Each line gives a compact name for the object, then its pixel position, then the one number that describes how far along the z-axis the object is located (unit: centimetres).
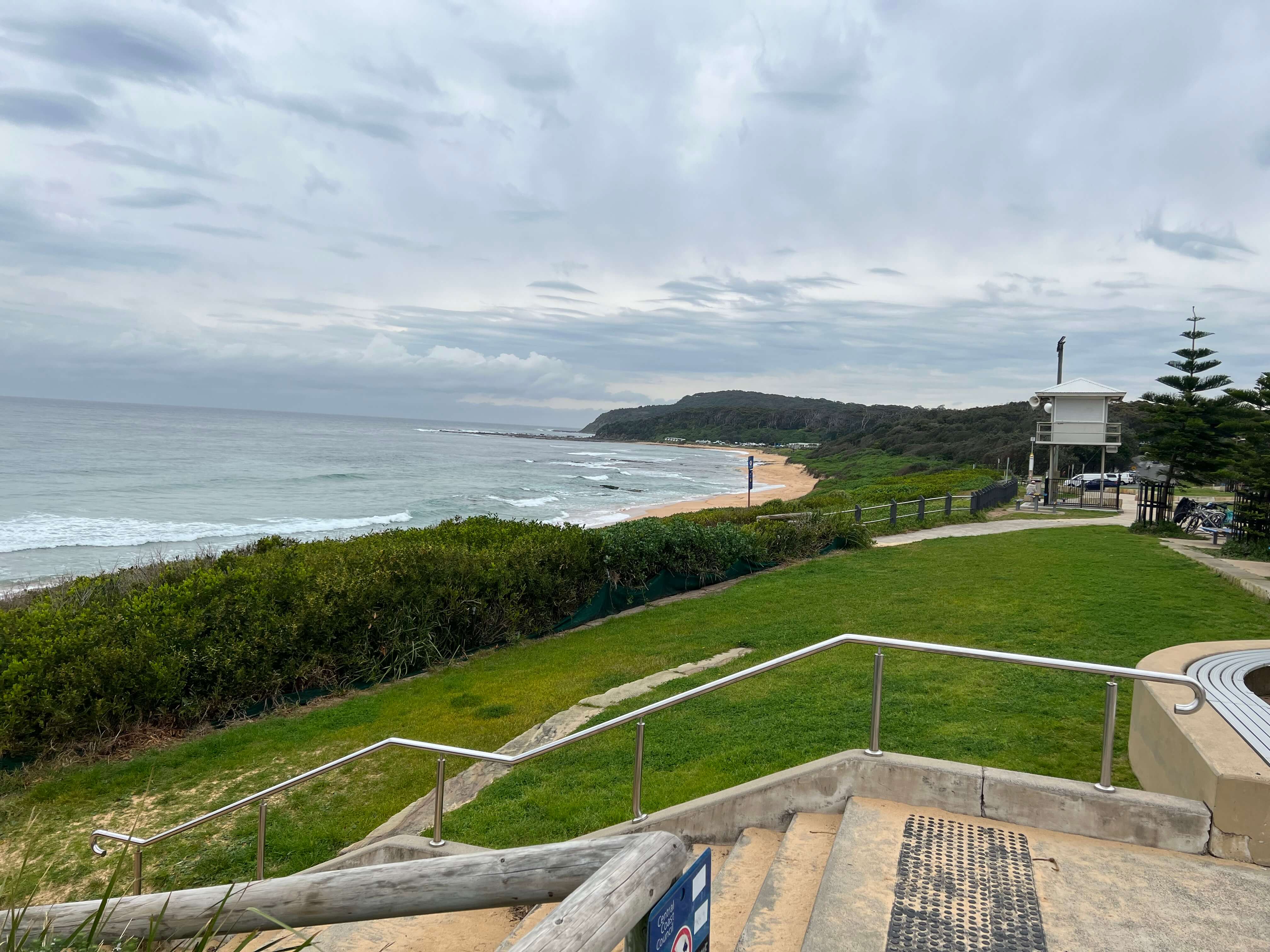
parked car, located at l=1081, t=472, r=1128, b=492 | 3981
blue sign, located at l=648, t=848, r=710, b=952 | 194
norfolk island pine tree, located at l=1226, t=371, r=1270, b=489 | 1377
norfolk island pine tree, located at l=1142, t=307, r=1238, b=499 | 2019
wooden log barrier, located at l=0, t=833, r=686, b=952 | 202
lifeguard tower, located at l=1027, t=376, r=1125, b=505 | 2417
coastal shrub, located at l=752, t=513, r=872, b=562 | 1839
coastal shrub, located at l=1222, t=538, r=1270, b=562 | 1454
